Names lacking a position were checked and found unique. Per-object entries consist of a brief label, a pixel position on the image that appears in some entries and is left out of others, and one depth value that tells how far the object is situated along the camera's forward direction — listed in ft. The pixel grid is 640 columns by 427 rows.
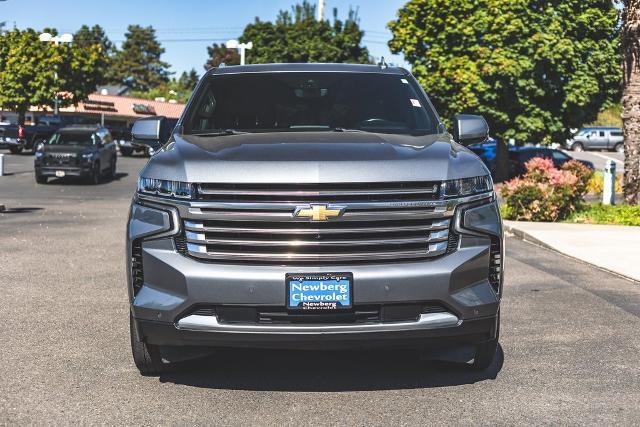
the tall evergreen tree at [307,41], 195.52
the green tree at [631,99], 63.21
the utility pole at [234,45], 140.46
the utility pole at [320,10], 180.96
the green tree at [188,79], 489.09
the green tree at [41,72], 205.67
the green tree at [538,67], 103.81
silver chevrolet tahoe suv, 16.07
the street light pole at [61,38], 144.87
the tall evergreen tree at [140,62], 503.20
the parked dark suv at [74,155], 91.71
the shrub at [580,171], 63.35
